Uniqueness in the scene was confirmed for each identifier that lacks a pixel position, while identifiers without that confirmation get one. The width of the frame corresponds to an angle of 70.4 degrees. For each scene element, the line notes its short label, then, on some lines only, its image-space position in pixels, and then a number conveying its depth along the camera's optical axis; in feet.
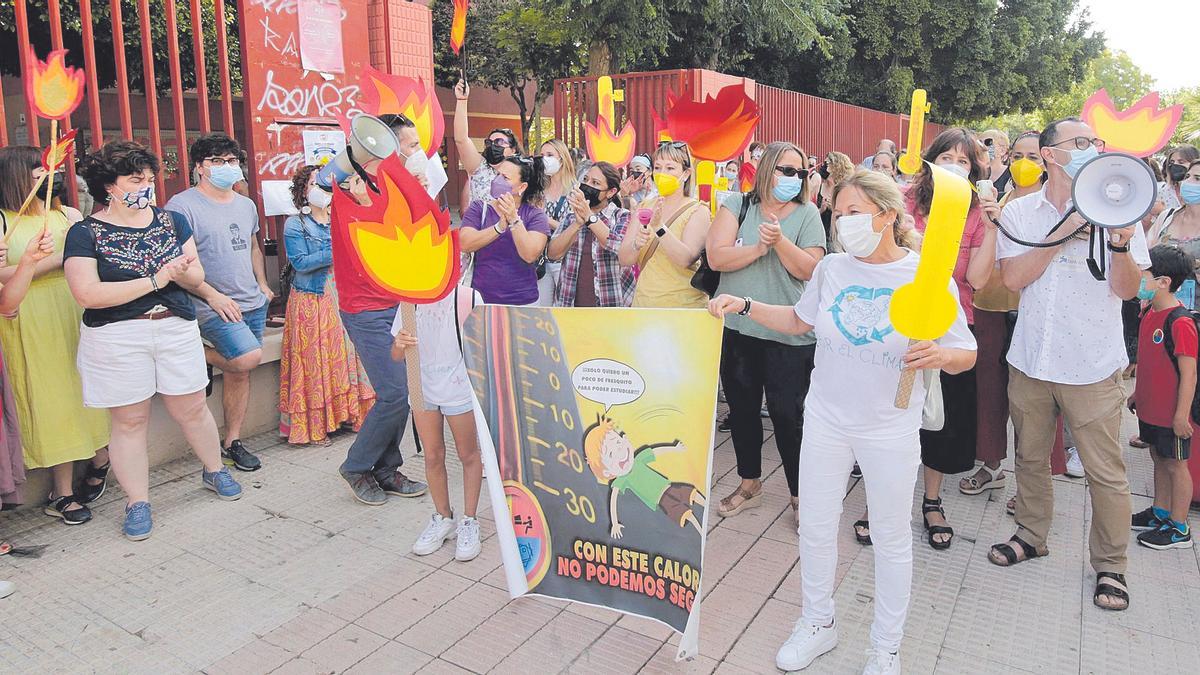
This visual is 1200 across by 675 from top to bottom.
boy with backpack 12.64
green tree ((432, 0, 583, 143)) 46.09
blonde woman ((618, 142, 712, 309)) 13.76
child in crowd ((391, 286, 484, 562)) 12.45
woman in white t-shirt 9.16
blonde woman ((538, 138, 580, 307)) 16.80
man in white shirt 10.98
